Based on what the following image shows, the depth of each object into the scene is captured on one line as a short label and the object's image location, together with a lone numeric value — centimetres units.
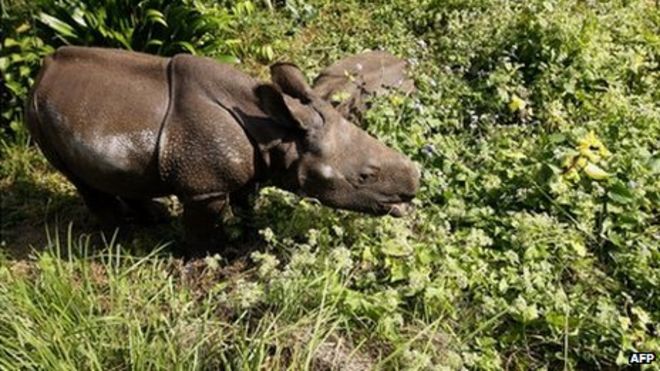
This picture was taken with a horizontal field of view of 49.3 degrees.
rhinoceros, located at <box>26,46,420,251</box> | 357
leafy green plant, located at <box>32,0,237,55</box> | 497
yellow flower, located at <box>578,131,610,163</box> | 412
